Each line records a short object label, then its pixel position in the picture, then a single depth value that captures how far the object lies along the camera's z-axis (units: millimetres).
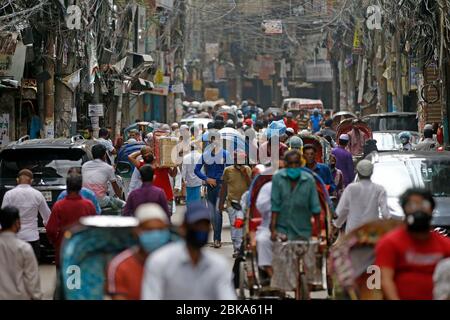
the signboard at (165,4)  48188
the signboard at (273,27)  57219
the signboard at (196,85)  84712
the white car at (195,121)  39697
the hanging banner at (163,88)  54194
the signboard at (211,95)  82938
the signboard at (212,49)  81125
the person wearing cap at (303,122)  45766
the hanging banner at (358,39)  49428
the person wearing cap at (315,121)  41762
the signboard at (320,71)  82625
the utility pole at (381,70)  47781
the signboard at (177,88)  57562
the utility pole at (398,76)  42250
